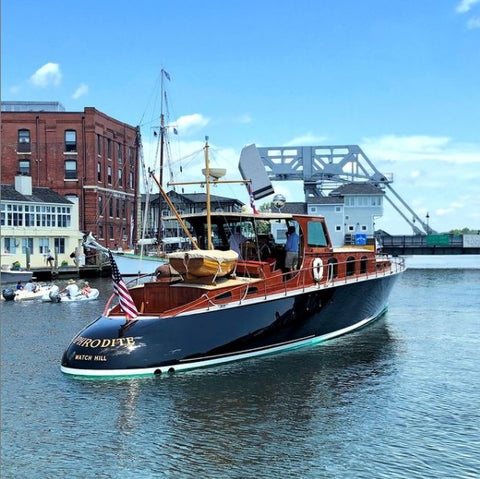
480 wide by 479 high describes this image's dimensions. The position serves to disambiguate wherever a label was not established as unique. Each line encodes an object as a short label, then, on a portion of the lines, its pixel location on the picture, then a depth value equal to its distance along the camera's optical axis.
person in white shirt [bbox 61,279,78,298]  40.00
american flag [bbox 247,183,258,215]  23.41
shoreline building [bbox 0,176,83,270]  61.97
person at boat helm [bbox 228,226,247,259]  22.78
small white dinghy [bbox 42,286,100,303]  39.06
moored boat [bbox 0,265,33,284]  52.62
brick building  75.44
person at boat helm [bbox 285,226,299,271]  22.23
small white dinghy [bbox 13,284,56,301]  40.78
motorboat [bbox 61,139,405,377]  17.44
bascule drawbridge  98.81
